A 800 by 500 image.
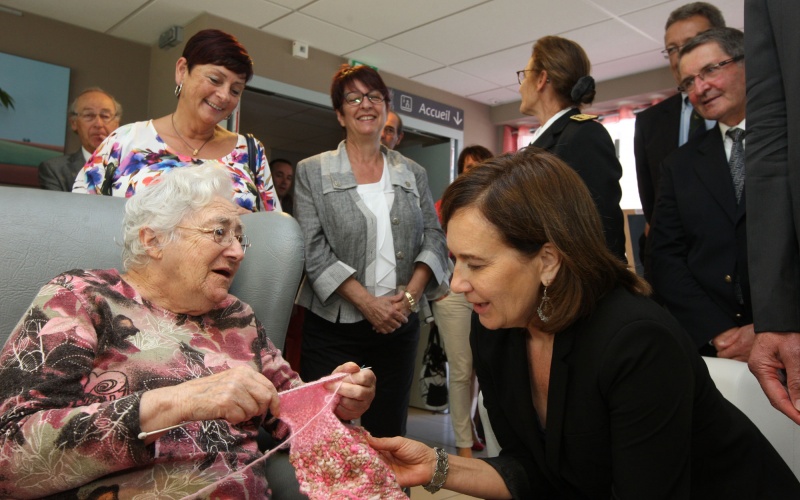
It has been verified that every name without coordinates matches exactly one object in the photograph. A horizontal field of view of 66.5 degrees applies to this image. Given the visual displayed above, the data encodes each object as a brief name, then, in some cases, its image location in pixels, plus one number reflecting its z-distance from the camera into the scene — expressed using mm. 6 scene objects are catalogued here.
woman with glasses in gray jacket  2062
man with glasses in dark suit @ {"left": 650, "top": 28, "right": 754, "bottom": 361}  1750
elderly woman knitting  981
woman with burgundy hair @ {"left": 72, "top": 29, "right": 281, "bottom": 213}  1781
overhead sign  5617
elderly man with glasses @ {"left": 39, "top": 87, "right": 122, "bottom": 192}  2984
